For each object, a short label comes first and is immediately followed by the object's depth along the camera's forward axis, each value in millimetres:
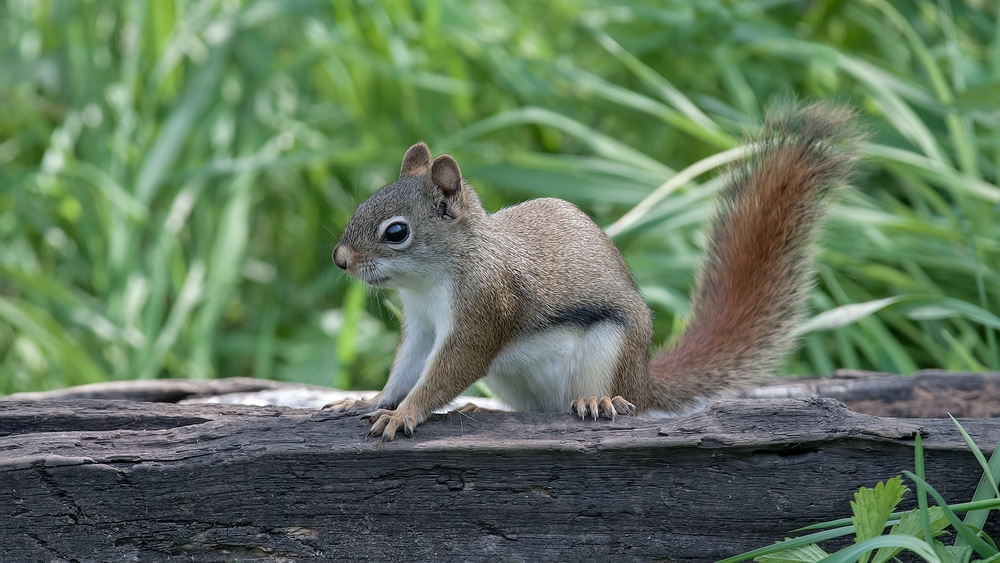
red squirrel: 4125
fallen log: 4075
